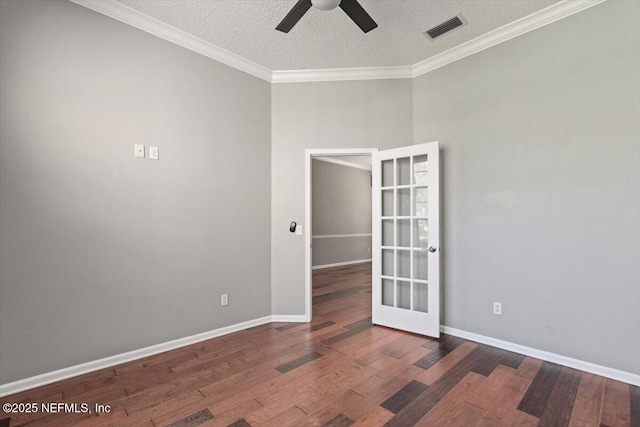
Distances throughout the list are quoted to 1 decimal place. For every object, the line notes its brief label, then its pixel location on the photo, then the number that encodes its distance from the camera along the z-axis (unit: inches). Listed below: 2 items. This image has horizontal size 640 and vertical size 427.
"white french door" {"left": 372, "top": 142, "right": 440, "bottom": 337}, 124.3
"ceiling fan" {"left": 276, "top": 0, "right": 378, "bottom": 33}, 81.0
